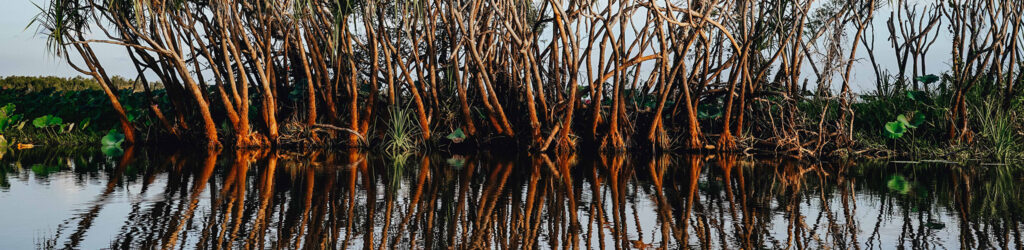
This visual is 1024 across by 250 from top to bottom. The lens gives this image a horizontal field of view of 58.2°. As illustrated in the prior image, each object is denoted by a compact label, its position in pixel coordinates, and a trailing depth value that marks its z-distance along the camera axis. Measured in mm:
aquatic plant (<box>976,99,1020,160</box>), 9484
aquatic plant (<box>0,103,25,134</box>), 13555
